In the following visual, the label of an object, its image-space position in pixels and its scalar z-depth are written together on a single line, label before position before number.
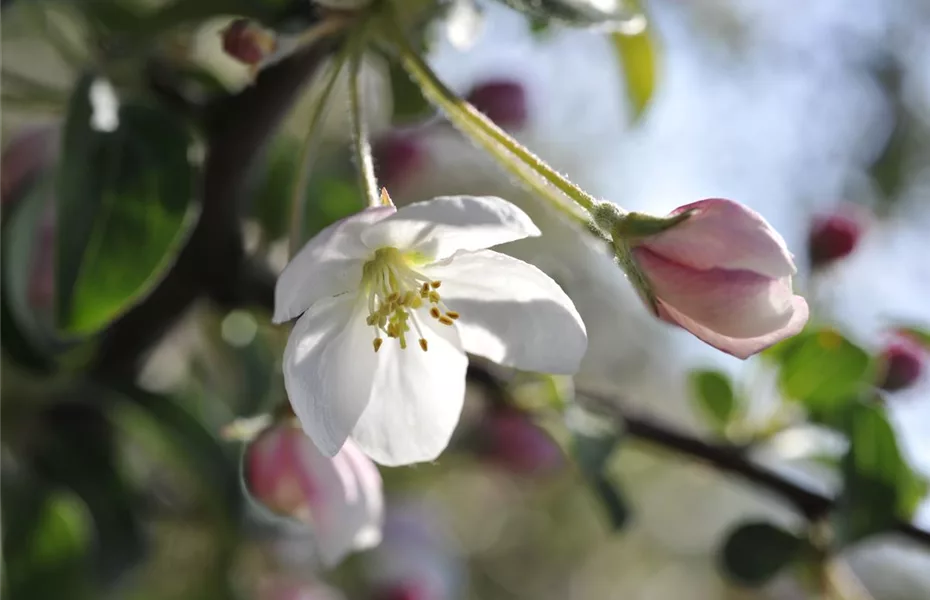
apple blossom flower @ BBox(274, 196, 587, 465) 0.20
